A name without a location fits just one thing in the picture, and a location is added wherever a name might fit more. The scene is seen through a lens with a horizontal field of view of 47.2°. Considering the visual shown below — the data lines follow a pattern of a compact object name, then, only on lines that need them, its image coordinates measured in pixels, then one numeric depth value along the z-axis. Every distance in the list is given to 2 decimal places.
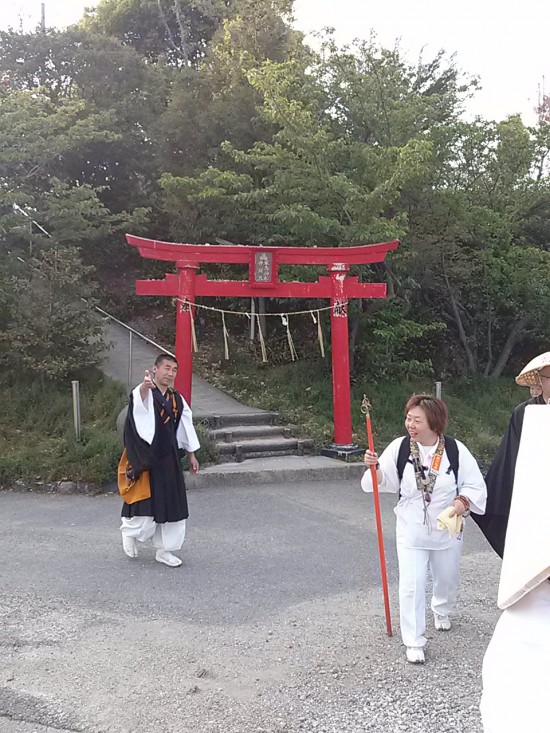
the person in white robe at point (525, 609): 1.47
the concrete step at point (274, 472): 8.19
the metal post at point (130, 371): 11.59
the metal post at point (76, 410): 8.56
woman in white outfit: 3.51
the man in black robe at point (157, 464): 5.02
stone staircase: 9.22
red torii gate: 9.14
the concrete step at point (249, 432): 9.64
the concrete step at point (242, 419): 10.11
